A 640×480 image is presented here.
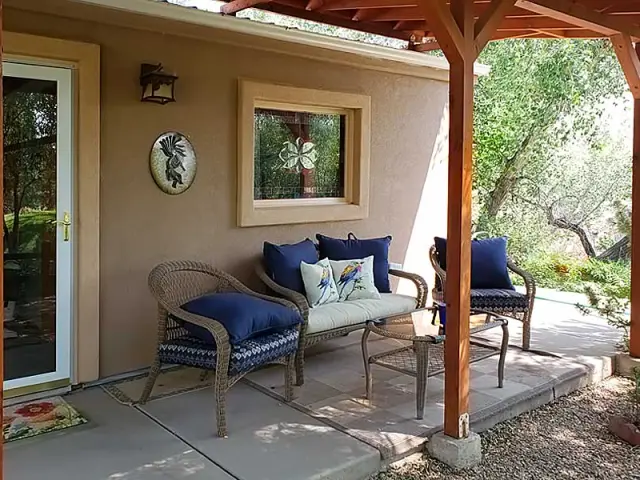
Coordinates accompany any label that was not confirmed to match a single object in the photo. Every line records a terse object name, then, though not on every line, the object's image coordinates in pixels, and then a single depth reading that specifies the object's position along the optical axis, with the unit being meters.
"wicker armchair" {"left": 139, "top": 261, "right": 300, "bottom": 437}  3.27
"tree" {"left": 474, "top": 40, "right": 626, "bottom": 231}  9.04
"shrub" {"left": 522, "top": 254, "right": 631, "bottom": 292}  6.97
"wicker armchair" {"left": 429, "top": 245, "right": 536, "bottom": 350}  4.84
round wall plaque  4.23
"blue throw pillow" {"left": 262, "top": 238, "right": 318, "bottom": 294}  4.51
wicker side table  3.45
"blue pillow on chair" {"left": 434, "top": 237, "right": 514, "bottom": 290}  5.11
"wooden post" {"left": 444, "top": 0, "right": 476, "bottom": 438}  3.07
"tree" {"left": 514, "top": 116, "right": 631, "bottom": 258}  9.68
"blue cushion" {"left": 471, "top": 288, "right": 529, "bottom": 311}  4.84
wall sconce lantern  4.02
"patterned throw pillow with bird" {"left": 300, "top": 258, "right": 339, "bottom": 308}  4.48
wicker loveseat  4.07
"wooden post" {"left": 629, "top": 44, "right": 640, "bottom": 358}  4.56
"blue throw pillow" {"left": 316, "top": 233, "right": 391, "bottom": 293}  4.91
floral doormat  3.26
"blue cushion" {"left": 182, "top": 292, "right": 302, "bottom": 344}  3.42
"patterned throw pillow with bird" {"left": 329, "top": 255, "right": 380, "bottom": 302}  4.70
